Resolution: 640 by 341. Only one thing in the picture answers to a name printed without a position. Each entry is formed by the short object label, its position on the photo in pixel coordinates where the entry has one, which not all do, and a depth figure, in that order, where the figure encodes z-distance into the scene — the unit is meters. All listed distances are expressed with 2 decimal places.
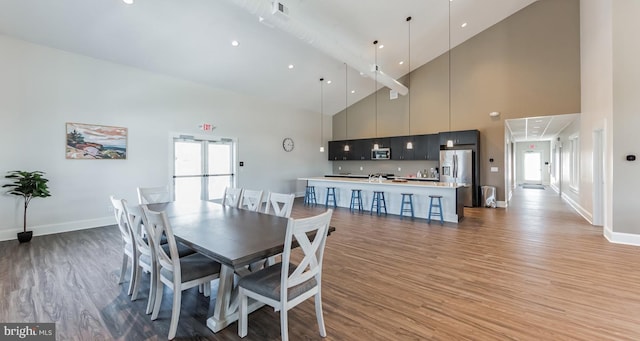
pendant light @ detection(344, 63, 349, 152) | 8.78
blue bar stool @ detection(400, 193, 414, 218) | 6.04
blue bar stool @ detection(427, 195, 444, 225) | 5.54
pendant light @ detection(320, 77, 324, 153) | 8.53
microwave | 9.14
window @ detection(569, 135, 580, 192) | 7.04
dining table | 1.75
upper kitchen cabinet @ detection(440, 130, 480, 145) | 7.38
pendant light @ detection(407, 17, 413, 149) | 6.01
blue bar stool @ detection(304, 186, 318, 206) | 8.16
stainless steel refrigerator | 7.40
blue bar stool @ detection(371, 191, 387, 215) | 6.57
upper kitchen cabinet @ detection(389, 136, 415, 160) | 8.59
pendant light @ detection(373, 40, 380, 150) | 9.22
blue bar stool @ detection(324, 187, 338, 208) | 7.57
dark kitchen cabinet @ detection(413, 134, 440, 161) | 8.04
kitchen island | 5.61
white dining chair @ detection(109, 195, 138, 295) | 2.55
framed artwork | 4.93
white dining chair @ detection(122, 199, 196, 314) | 2.19
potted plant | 4.26
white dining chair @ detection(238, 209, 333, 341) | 1.73
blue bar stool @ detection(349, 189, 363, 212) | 7.07
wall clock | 8.92
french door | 6.49
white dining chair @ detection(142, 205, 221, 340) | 1.94
